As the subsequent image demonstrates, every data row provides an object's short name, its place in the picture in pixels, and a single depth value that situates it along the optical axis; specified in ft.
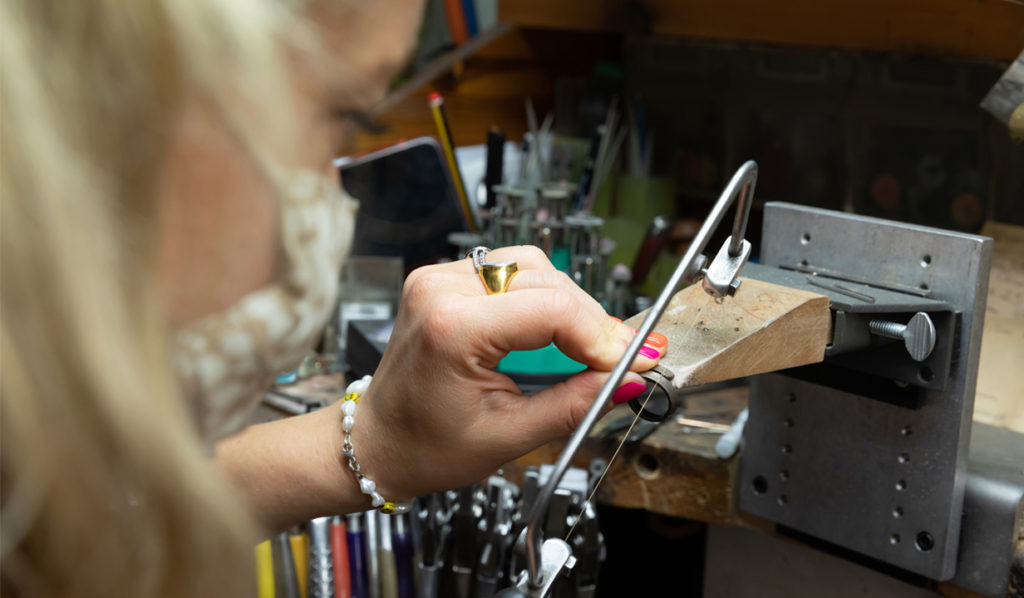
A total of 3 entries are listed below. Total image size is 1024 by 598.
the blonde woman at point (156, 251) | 1.07
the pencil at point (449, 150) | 4.43
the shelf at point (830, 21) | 3.59
